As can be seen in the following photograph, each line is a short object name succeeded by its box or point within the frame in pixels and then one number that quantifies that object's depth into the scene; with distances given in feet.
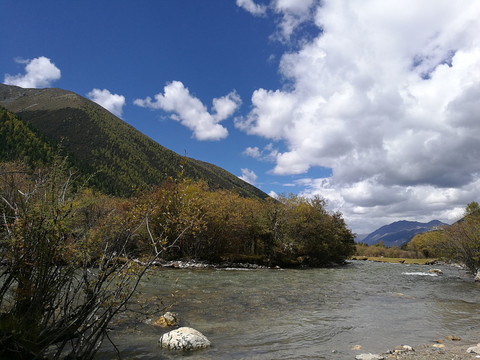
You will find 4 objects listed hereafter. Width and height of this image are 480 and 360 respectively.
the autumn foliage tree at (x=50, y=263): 19.26
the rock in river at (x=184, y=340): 33.65
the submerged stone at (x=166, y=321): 42.60
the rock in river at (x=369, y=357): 29.07
